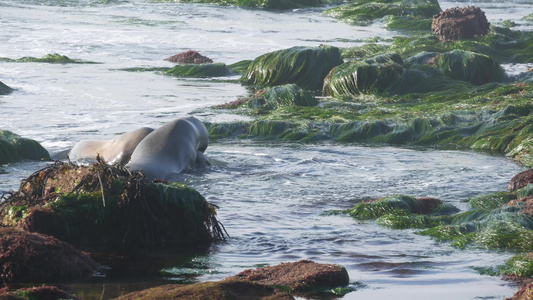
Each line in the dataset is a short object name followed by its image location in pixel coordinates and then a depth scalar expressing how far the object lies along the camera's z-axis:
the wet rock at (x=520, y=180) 15.12
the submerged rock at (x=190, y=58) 35.75
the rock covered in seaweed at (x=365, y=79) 27.30
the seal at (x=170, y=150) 16.39
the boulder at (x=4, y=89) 28.23
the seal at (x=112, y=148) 17.83
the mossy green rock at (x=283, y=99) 25.67
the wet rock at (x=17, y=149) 18.39
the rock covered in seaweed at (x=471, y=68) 28.75
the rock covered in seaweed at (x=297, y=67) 30.14
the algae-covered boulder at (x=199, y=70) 32.87
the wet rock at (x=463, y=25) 36.97
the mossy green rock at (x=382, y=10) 51.81
